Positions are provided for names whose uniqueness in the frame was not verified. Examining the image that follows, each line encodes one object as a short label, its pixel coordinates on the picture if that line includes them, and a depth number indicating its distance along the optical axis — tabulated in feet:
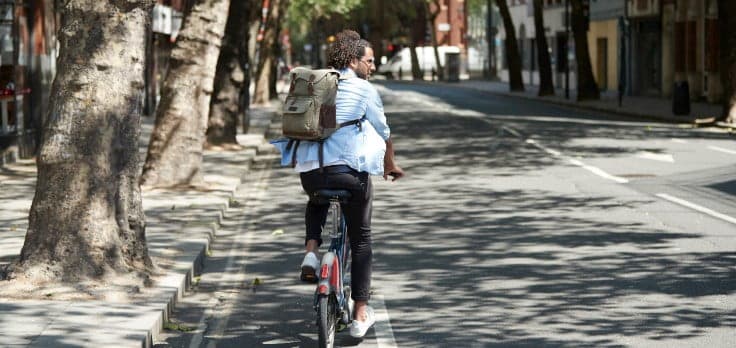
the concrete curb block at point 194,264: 28.25
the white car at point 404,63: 350.43
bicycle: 24.27
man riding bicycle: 25.16
